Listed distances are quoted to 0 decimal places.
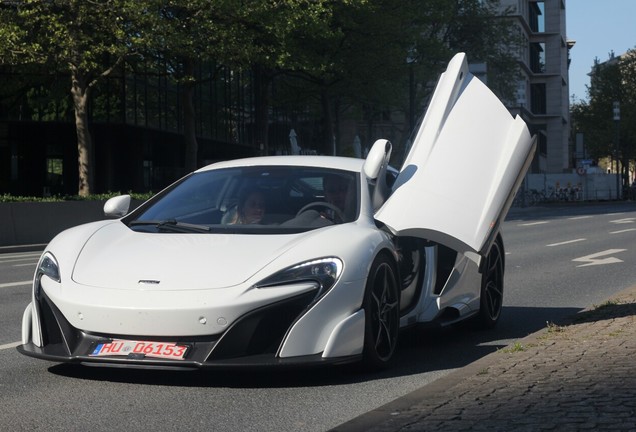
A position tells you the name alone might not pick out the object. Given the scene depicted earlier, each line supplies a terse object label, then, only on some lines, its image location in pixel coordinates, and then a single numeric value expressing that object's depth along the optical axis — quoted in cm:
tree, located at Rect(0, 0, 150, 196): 3219
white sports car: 656
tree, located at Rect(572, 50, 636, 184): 10188
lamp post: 8600
